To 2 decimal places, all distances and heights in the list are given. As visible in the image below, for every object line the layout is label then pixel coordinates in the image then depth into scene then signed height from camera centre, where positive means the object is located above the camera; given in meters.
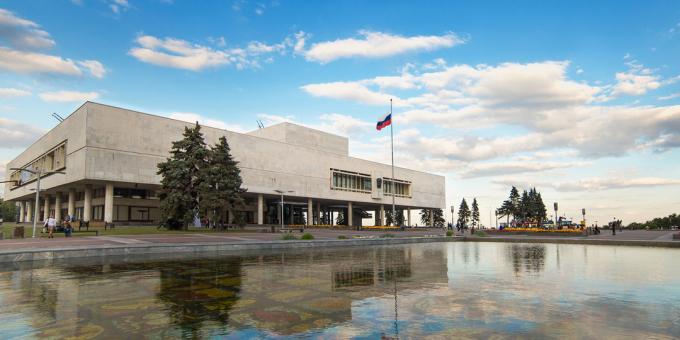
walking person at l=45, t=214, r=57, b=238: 26.18 -0.71
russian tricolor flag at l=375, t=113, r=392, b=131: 48.41 +10.25
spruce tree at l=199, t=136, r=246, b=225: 39.03 +2.54
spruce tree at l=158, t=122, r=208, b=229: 38.03 +2.80
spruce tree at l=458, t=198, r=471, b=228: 133.12 -0.09
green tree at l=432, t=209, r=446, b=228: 115.81 -1.31
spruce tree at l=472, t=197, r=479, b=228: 135.38 +0.22
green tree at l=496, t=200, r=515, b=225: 111.15 +0.68
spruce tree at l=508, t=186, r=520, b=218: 109.62 +3.04
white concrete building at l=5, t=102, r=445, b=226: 45.66 +5.75
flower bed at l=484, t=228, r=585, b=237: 37.84 -1.99
